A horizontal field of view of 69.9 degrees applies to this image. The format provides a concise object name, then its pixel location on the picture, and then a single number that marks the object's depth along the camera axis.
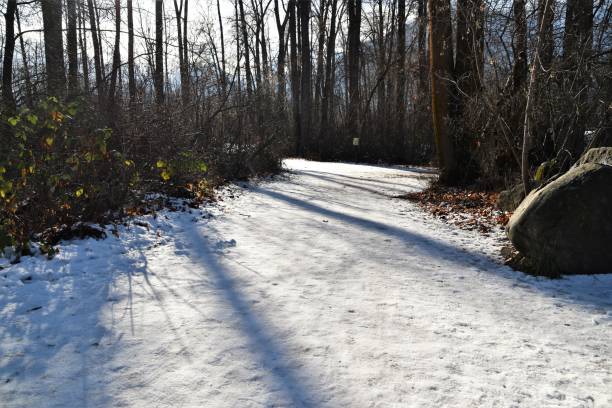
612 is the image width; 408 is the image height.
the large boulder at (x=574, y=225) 4.29
